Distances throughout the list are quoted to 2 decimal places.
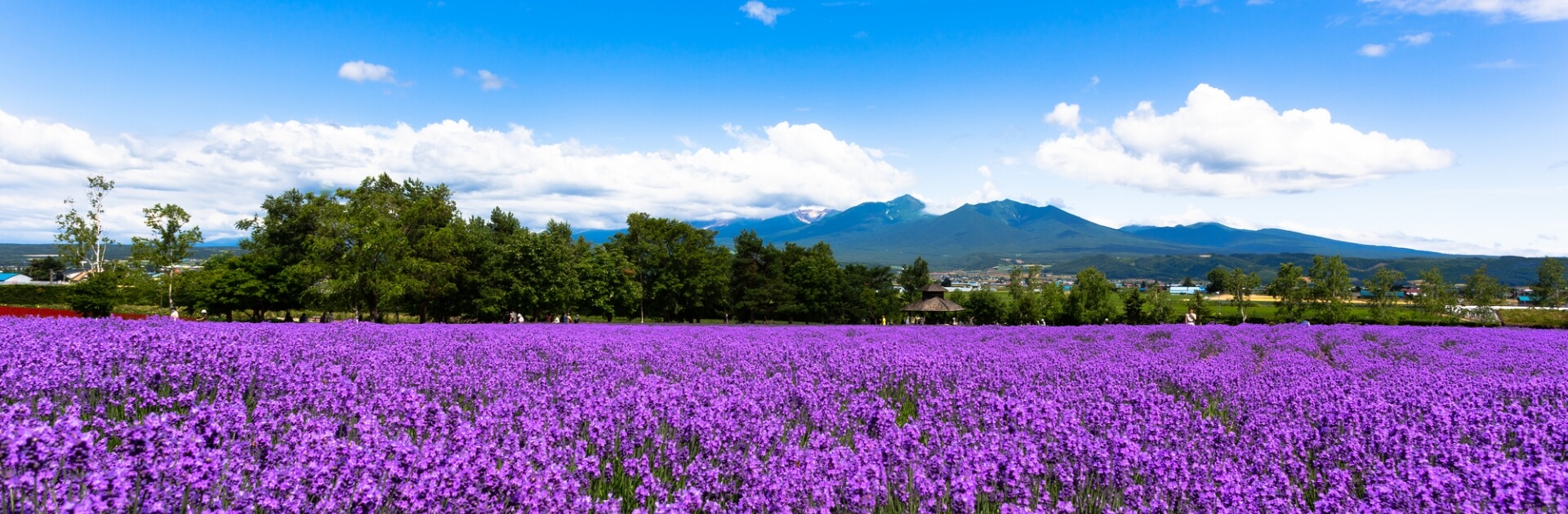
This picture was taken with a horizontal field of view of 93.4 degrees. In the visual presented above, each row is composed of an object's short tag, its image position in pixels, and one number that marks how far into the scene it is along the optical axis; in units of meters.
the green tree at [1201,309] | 51.56
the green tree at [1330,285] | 57.28
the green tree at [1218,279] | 80.81
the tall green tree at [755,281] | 55.72
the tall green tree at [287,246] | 34.29
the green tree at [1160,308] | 55.72
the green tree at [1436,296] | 55.22
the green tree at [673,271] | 49.47
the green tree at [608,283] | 39.91
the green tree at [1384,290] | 56.91
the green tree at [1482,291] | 61.68
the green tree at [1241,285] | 68.81
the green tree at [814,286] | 58.66
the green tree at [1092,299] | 64.88
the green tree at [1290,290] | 58.03
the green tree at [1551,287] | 71.62
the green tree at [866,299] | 63.66
